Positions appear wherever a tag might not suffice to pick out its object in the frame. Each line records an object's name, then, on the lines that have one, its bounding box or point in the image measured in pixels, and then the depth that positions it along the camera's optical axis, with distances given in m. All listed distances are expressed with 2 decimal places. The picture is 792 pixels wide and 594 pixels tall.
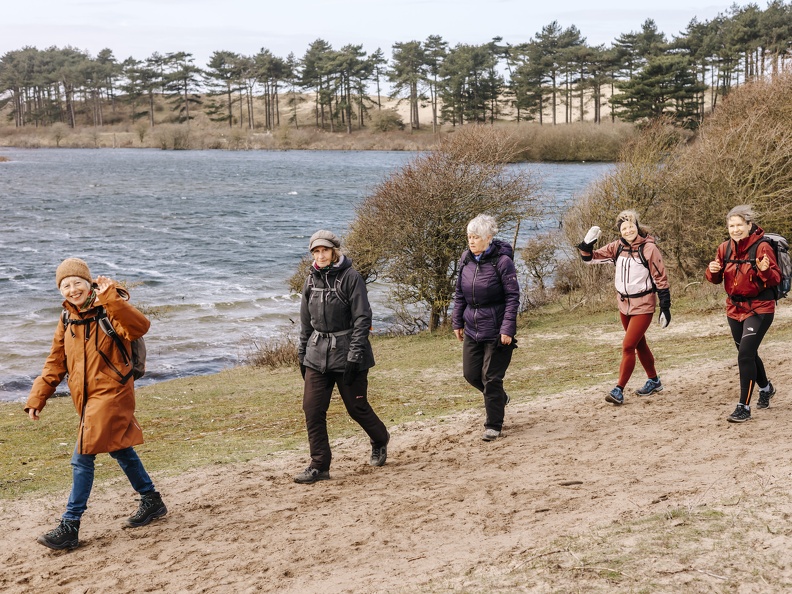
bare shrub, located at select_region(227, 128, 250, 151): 127.94
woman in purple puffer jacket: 8.51
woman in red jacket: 8.42
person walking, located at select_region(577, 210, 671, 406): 9.59
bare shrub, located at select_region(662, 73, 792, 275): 25.30
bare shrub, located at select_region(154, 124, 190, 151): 127.00
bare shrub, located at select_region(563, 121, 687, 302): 27.12
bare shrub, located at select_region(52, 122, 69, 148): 140.56
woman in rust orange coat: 6.39
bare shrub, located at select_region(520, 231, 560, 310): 28.31
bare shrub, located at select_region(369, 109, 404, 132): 126.00
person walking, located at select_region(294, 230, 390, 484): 7.57
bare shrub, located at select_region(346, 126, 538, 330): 22.72
